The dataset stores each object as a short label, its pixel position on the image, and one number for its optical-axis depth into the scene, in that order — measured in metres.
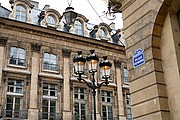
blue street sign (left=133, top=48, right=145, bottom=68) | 5.56
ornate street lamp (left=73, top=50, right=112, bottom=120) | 9.70
